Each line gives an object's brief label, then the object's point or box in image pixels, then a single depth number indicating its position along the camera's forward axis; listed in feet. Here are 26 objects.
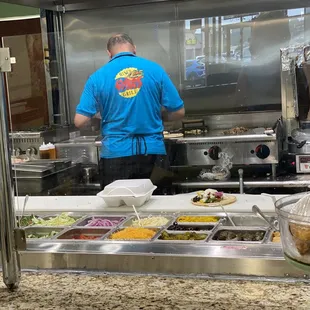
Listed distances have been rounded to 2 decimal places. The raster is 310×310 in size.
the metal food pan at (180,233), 5.42
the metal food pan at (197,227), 6.13
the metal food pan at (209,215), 6.24
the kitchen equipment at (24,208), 6.88
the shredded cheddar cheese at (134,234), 5.69
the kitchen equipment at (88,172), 13.02
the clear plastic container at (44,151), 12.75
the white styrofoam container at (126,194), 6.91
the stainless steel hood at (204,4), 13.52
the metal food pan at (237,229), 5.73
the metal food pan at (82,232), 6.13
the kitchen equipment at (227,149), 11.84
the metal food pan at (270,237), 5.23
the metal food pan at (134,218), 6.41
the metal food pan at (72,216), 6.84
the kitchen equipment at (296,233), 3.17
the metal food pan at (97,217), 6.51
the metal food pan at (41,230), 6.36
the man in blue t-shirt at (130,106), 11.00
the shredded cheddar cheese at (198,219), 6.36
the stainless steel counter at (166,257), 4.73
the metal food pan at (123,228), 5.64
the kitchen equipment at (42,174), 10.29
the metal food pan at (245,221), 6.27
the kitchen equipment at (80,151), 12.94
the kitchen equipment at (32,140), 12.93
